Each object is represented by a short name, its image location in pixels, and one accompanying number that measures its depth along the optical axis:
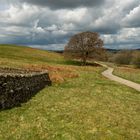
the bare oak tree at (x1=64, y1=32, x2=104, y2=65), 44.75
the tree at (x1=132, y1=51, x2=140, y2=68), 51.89
